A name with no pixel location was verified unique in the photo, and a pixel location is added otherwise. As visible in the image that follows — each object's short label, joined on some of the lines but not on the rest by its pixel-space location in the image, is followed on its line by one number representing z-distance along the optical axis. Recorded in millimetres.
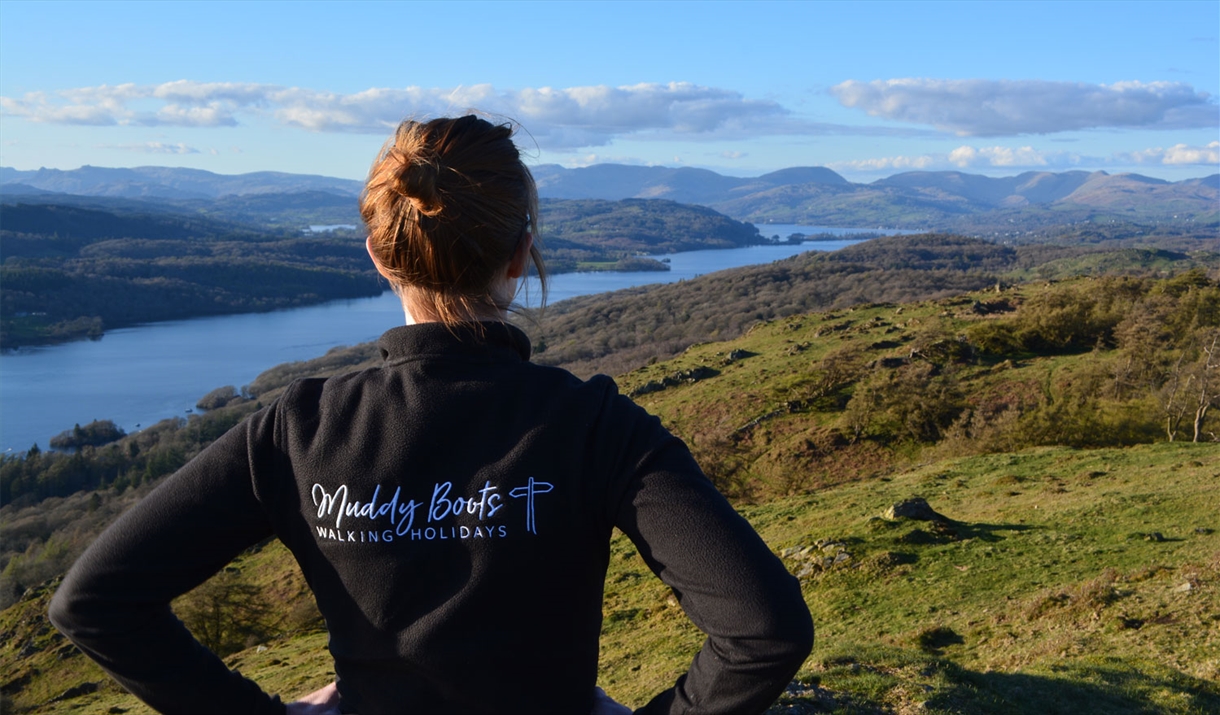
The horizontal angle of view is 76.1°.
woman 1656
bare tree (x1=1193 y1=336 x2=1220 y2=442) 24992
